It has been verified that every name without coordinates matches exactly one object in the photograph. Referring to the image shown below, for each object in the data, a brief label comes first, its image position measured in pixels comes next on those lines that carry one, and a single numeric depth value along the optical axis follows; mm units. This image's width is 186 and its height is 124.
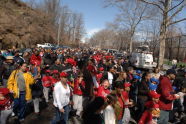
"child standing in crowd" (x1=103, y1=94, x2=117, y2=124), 3688
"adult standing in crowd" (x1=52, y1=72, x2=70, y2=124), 5109
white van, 24672
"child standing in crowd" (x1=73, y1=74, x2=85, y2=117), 6712
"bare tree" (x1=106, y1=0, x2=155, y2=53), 37906
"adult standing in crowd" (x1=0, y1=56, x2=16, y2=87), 8209
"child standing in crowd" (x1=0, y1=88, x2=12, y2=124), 4868
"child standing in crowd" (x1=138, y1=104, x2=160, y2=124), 4509
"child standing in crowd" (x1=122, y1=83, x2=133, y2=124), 5081
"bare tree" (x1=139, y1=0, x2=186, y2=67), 15367
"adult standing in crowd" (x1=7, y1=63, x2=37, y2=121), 6004
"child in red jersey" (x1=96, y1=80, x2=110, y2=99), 5656
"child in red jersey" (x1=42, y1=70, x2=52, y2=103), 8109
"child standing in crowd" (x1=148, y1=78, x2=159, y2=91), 6832
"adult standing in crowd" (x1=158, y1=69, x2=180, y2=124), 5352
